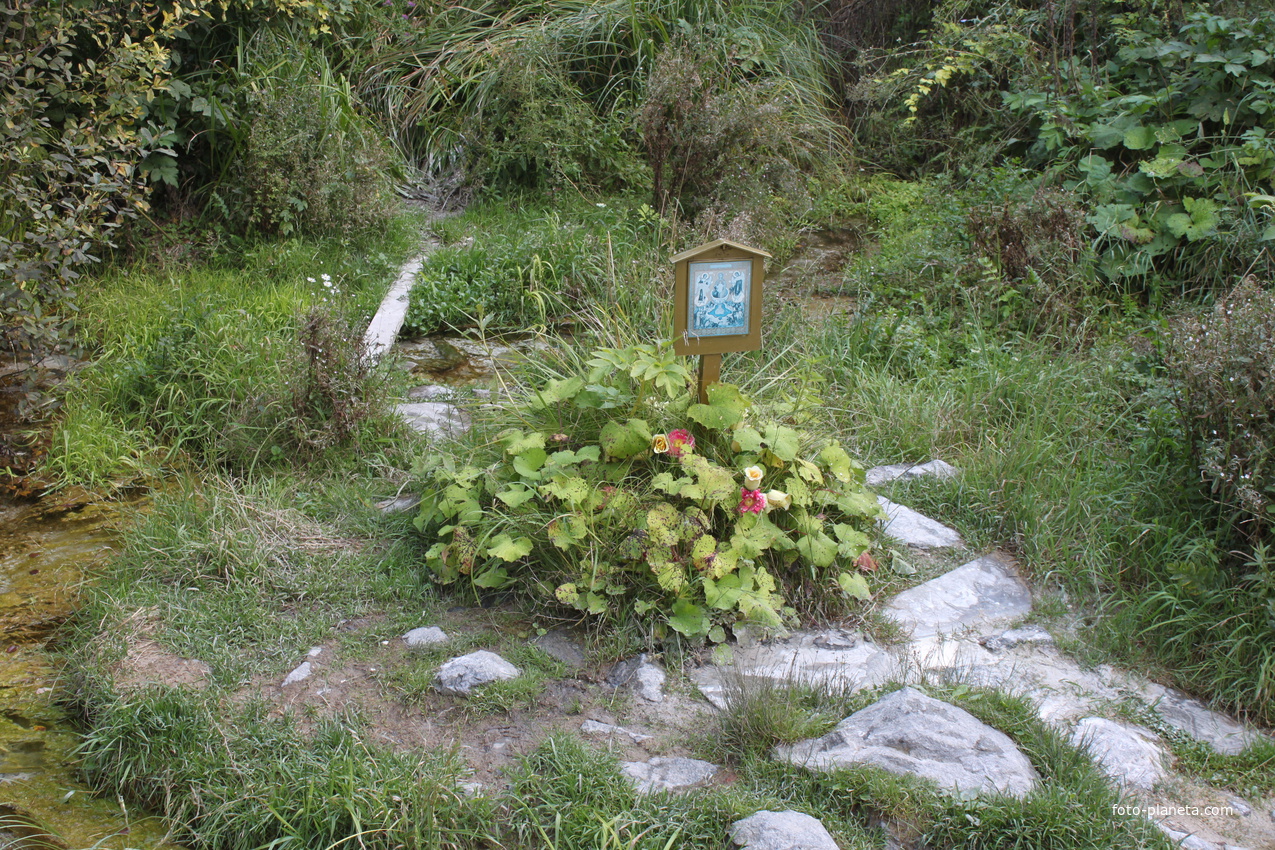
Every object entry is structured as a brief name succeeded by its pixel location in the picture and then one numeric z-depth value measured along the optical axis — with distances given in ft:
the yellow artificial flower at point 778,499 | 11.36
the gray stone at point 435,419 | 15.55
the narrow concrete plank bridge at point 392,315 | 17.65
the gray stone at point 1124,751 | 8.92
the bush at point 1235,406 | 11.03
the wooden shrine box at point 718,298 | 11.50
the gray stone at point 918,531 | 12.83
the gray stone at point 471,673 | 10.07
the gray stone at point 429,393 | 17.11
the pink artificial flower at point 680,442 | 11.52
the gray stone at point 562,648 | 10.68
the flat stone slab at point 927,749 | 8.47
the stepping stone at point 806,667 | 9.80
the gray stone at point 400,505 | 13.43
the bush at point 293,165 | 21.06
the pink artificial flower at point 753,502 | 11.16
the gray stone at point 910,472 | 14.05
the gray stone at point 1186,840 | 8.13
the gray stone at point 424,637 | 10.91
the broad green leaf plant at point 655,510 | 10.94
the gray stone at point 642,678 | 10.12
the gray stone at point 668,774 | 8.70
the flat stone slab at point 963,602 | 11.48
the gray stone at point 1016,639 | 11.10
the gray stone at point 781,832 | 7.70
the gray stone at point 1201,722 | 9.72
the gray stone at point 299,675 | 10.25
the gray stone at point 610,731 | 9.49
